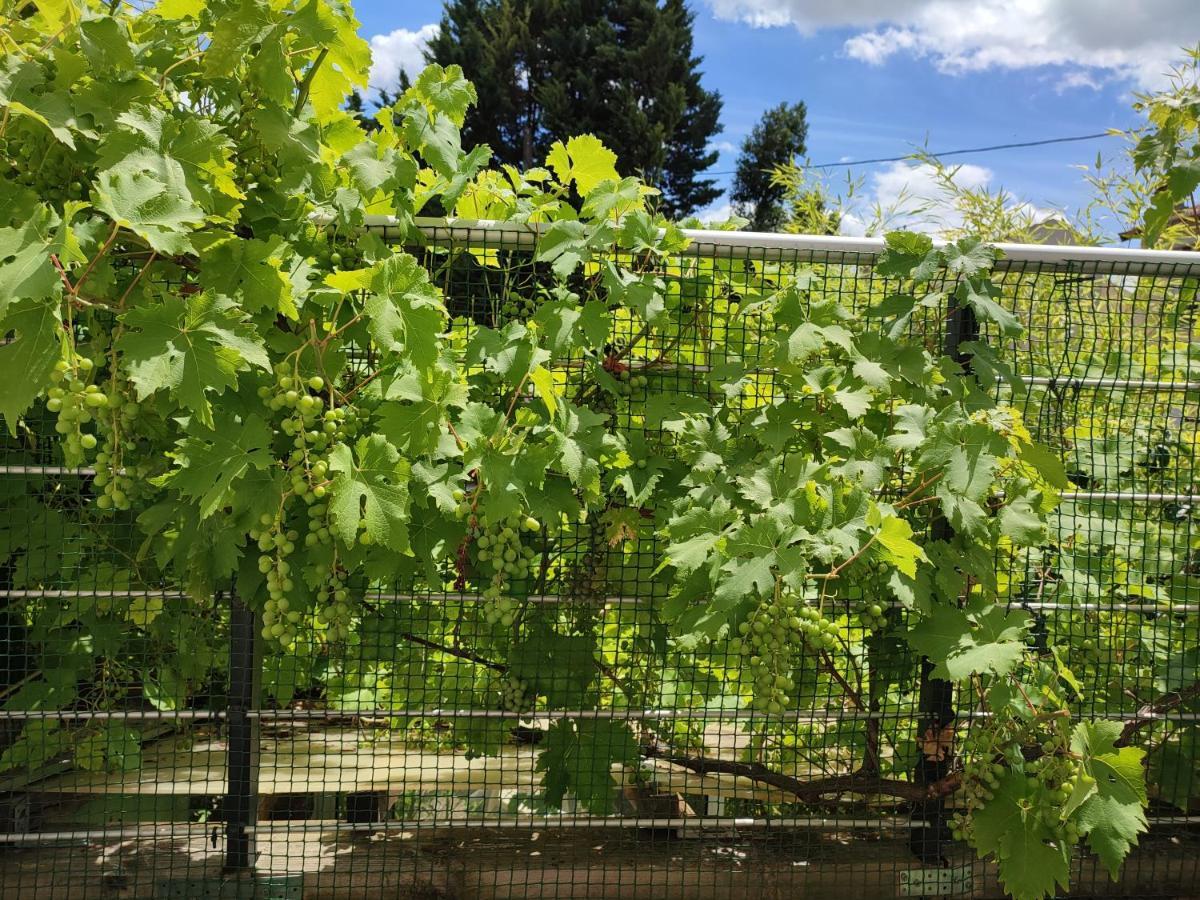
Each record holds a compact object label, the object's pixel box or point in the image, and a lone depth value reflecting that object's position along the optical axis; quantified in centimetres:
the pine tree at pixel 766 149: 2625
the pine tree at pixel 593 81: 2238
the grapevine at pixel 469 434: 181
